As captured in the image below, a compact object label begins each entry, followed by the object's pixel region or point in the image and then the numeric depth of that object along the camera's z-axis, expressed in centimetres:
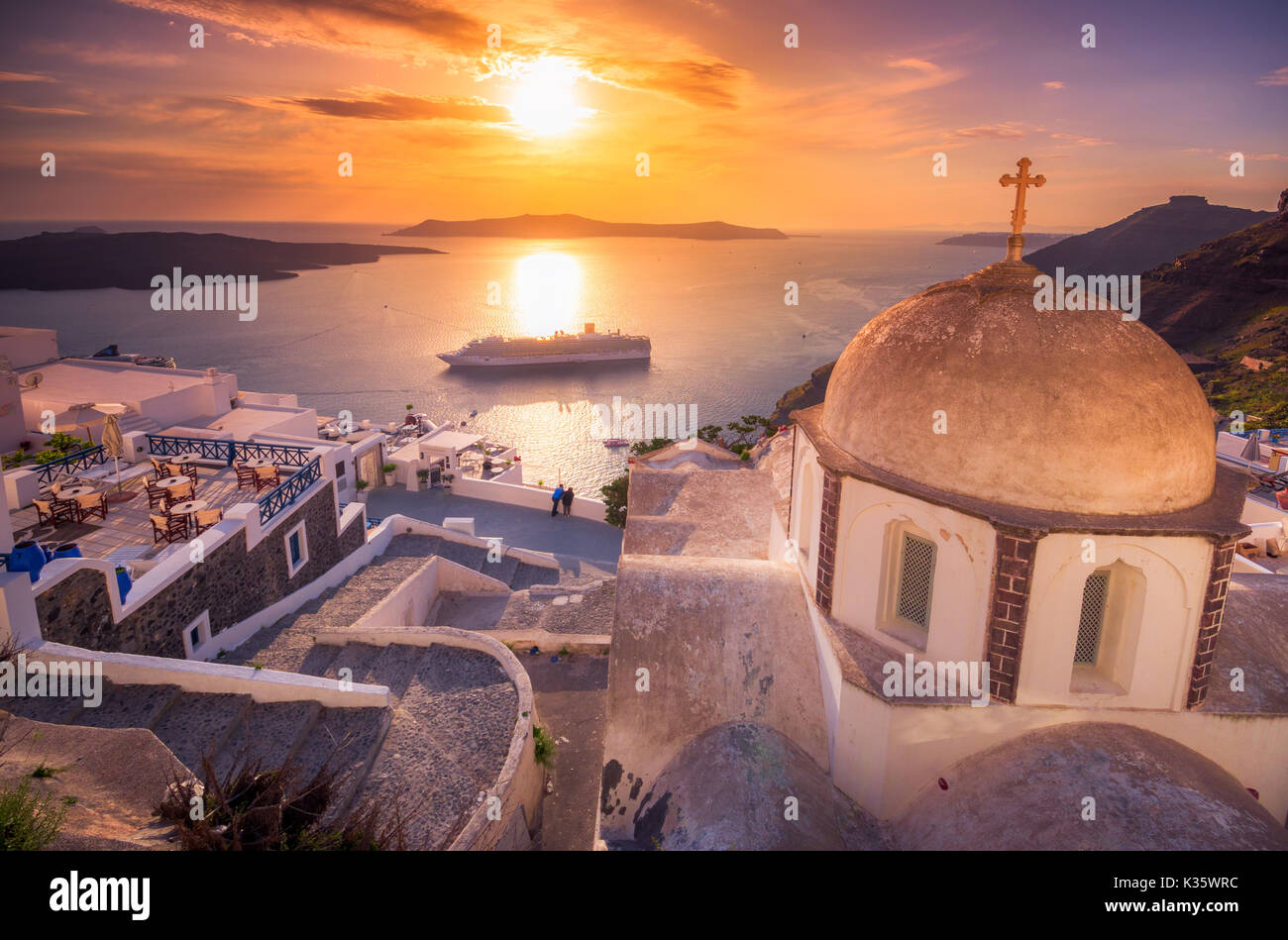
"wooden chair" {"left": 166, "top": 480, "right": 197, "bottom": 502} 1469
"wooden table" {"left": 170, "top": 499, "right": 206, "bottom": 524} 1362
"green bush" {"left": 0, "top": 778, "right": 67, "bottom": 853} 542
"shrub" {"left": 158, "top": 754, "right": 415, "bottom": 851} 676
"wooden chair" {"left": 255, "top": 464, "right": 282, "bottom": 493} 1627
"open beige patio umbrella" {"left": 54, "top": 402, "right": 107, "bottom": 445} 1977
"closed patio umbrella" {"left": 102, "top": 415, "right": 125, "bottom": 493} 1609
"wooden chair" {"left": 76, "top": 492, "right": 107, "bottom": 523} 1425
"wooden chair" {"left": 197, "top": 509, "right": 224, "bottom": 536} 1400
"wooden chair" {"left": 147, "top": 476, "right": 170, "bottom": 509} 1517
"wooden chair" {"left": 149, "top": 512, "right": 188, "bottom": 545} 1363
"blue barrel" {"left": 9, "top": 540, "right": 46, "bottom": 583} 939
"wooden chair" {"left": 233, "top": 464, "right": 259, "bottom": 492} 1638
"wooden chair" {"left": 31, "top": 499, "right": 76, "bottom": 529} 1410
